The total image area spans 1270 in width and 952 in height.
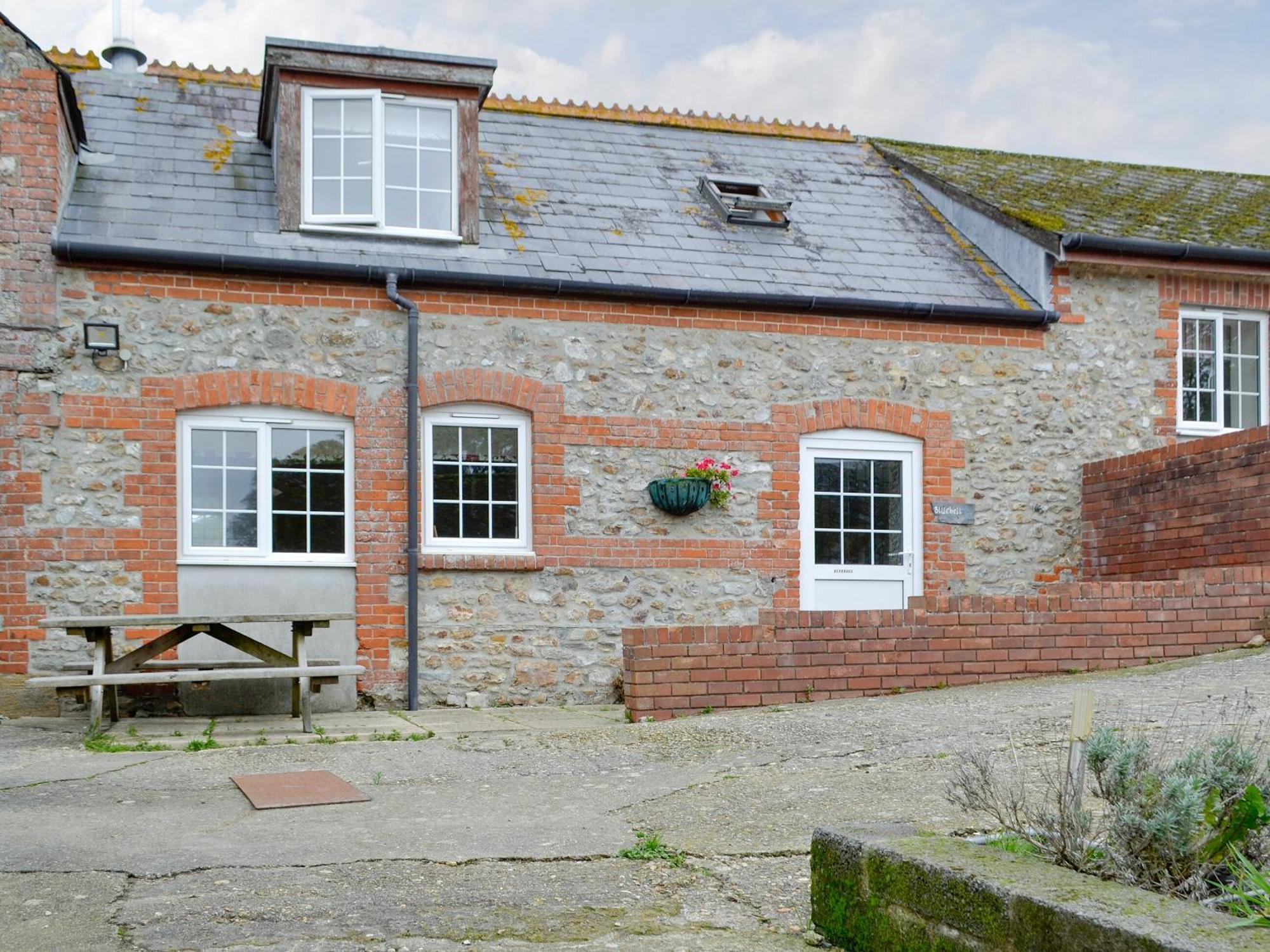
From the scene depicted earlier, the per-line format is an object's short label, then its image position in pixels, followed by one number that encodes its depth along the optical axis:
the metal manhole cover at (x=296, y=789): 6.14
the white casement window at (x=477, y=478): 11.03
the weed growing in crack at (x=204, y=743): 7.93
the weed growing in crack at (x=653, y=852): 5.01
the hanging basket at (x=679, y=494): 11.11
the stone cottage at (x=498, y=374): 10.27
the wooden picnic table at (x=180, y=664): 8.34
